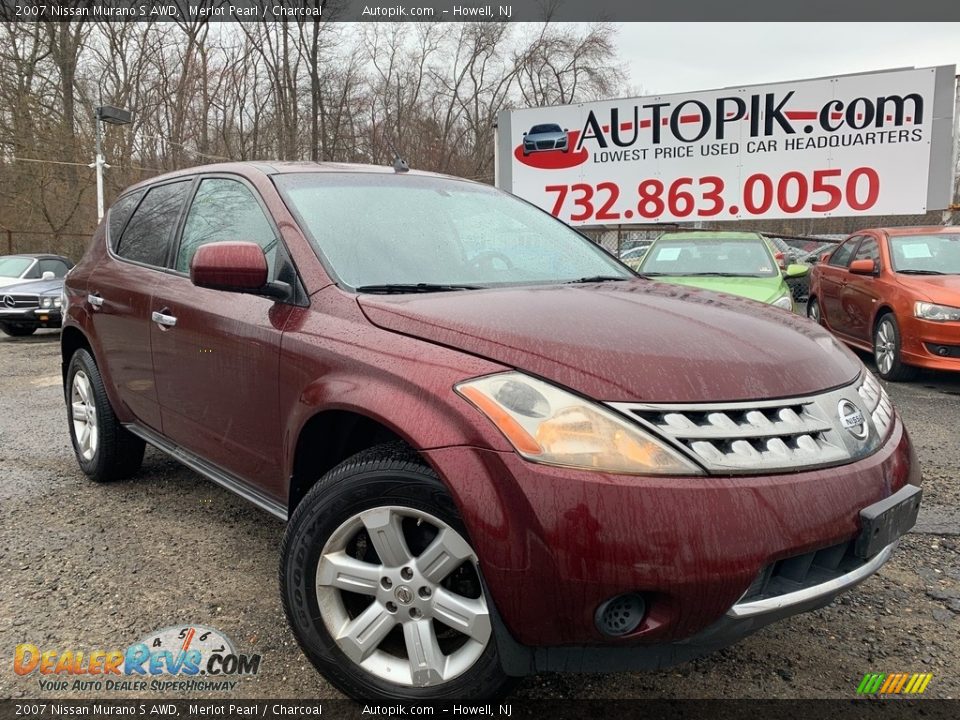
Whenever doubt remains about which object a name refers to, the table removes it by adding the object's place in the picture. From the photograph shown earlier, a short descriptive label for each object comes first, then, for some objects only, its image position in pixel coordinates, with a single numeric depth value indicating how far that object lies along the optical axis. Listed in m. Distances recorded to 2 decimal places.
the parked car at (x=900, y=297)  5.86
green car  6.58
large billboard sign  9.70
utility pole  16.14
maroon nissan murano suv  1.50
